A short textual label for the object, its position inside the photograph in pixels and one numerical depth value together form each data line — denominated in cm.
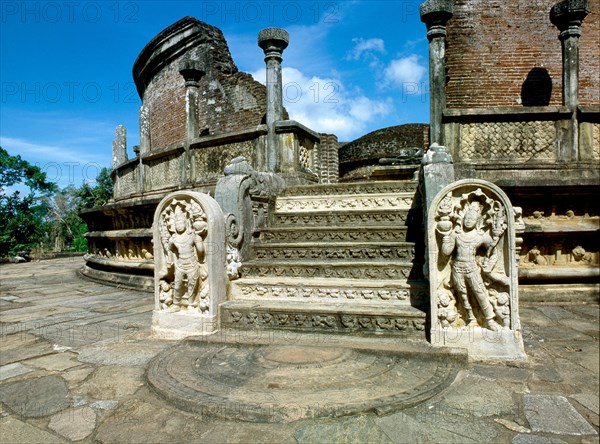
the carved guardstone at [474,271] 315
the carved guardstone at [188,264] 380
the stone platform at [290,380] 233
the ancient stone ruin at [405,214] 326
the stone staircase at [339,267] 358
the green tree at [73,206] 3675
